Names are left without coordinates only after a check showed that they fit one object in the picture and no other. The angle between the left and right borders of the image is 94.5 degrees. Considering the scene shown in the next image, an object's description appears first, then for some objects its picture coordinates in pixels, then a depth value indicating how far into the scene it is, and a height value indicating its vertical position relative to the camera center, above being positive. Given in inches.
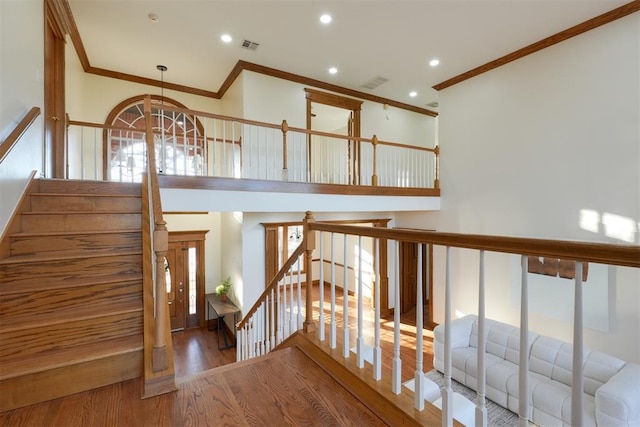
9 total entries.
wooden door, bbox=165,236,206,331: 242.4 -54.6
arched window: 203.2 +65.0
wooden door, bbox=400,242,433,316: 270.7 -57.9
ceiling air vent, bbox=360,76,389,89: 230.0 +104.0
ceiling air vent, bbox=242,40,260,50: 181.5 +105.2
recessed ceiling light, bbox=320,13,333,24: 158.0 +105.5
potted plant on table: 232.4 -60.3
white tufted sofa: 111.6 -75.5
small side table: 214.7 -70.7
